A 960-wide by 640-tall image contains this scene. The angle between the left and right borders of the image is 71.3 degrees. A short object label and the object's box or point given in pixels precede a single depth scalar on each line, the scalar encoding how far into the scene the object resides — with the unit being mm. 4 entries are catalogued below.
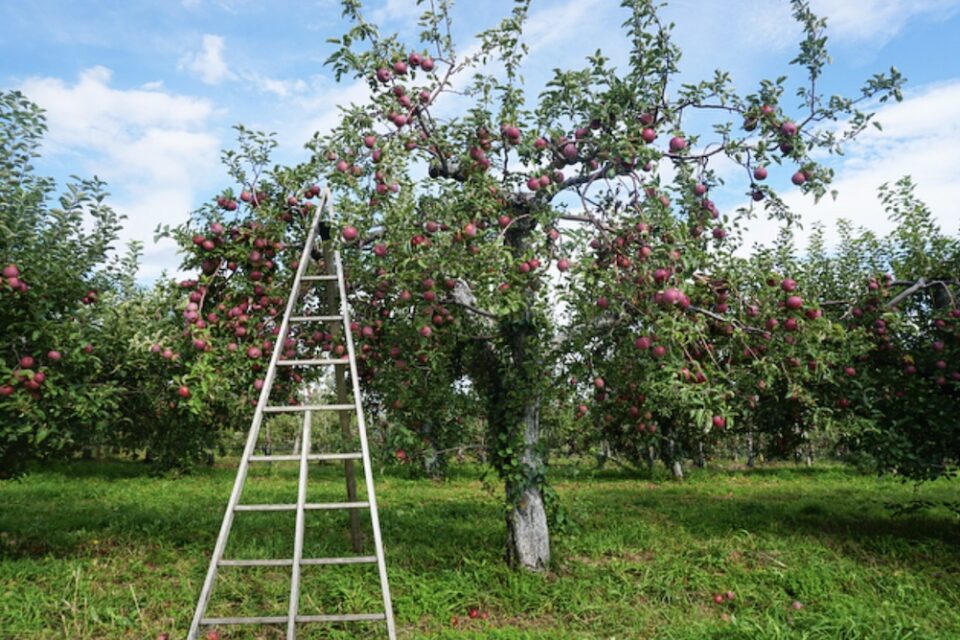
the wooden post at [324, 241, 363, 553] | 6344
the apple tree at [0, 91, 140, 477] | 6859
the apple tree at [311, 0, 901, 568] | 5863
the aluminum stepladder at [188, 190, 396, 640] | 4516
